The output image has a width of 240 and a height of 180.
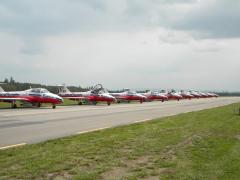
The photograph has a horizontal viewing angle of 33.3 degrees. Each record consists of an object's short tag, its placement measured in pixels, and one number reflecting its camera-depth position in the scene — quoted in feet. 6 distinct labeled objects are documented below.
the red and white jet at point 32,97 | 125.39
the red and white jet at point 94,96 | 164.55
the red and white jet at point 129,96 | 198.24
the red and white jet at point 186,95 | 306.59
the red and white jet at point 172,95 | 265.24
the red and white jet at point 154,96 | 226.54
